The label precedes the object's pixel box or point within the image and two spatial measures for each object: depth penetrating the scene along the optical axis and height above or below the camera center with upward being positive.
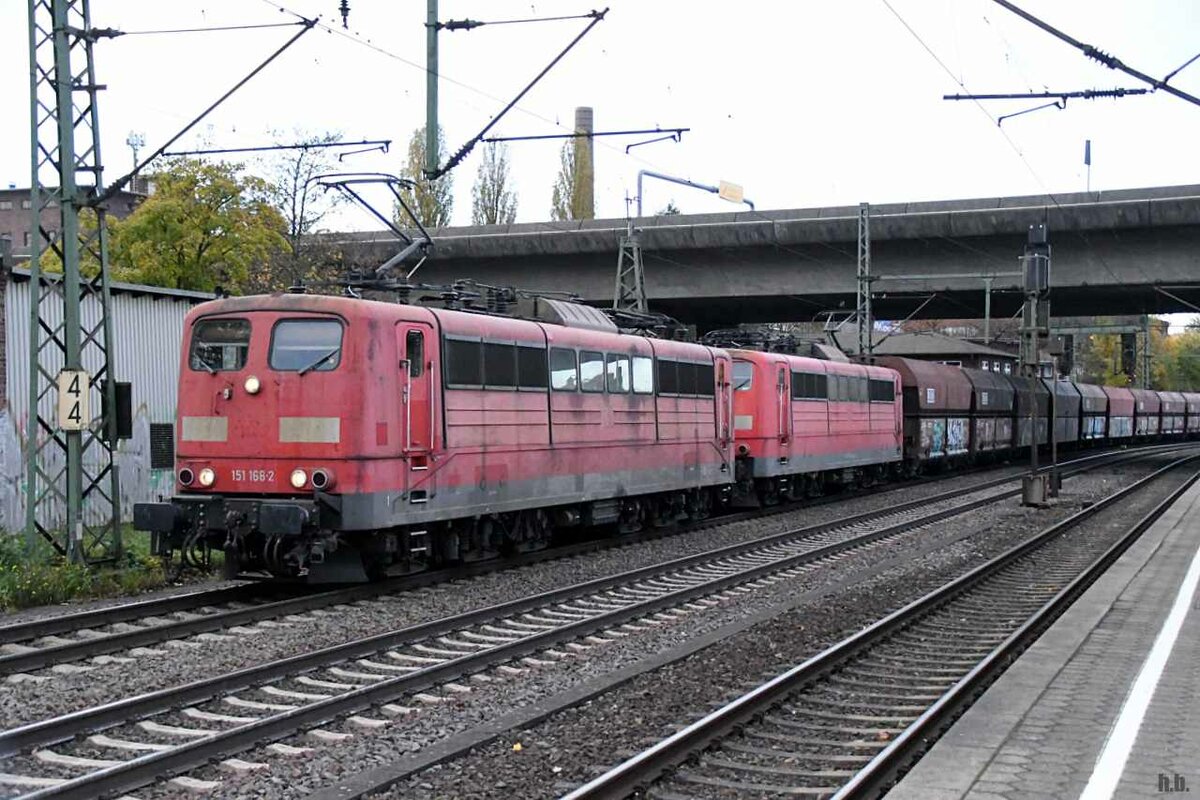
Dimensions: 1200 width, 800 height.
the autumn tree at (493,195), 66.81 +10.74
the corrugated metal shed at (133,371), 18.95 +0.53
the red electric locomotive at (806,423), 24.77 -0.42
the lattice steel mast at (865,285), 35.41 +3.27
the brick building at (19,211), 84.26 +12.88
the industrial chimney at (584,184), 70.31 +12.00
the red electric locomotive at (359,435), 13.05 -0.33
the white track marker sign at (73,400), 14.82 +0.05
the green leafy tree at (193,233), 28.97 +3.86
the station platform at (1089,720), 6.61 -1.95
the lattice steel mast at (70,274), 14.80 +1.54
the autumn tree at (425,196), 56.08 +10.15
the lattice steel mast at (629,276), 31.59 +3.55
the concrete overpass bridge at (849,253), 36.44 +4.65
